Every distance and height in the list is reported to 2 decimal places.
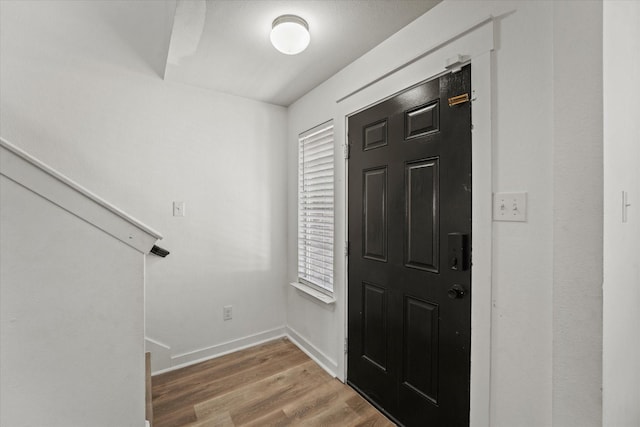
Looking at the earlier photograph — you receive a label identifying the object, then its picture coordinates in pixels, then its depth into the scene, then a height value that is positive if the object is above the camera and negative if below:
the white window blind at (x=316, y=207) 2.25 +0.05
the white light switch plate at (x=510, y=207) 1.11 +0.03
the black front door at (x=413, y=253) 1.32 -0.23
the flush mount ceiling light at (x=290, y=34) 1.54 +1.01
